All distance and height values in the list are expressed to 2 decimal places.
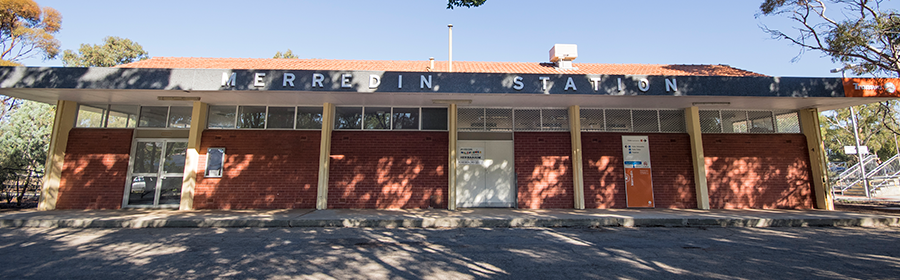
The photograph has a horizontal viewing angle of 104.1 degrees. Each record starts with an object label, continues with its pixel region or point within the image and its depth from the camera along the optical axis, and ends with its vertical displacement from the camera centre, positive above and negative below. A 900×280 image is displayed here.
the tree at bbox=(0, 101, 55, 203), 14.43 +1.71
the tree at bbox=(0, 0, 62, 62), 17.30 +7.71
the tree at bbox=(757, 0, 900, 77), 9.95 +4.09
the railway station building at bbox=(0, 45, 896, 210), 9.95 +0.79
